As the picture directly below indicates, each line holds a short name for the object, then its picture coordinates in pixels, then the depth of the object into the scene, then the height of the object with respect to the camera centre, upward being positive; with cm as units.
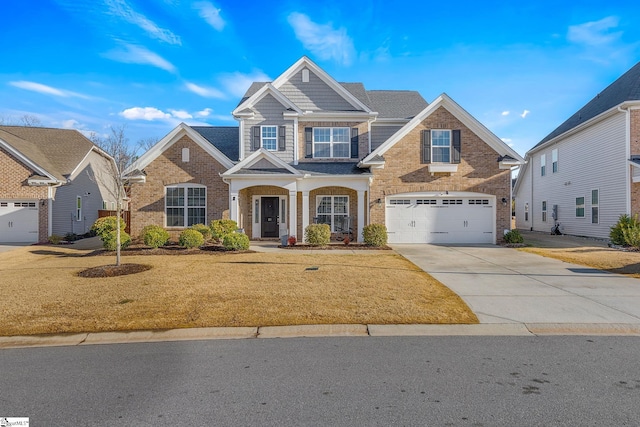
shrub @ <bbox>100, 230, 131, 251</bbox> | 1431 -104
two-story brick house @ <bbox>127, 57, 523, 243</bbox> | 1708 +183
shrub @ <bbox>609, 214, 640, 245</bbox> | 1542 -58
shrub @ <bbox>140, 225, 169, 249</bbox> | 1475 -94
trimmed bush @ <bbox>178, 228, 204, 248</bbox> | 1480 -103
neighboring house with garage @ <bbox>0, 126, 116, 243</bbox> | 1928 +158
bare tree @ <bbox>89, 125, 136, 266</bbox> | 1085 +162
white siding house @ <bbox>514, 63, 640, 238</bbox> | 1673 +259
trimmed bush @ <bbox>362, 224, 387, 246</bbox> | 1569 -92
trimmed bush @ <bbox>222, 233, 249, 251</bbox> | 1436 -112
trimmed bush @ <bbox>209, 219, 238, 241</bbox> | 1509 -60
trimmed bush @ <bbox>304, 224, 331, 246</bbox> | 1550 -88
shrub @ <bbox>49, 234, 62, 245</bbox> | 1846 -134
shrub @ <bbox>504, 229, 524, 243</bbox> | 1661 -107
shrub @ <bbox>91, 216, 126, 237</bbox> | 1500 -52
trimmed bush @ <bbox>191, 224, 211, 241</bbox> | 1627 -70
